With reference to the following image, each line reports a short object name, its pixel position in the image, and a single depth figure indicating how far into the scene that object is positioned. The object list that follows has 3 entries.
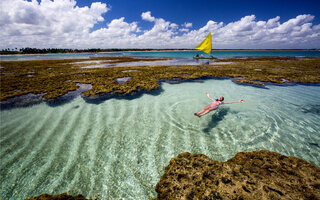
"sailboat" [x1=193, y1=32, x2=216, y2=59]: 27.14
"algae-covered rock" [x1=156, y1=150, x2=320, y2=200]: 2.86
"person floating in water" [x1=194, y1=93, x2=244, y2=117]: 7.82
